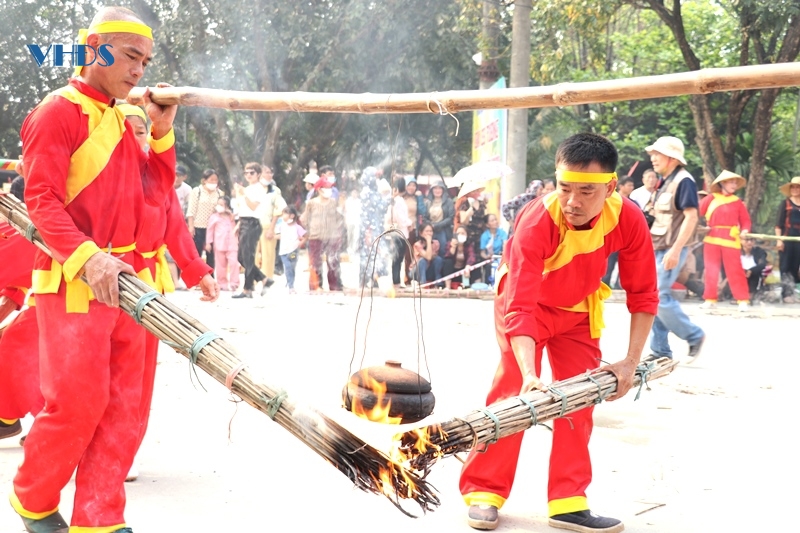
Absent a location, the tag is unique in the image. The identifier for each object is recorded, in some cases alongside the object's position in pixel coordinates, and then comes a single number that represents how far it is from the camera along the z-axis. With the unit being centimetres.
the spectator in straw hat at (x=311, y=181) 1417
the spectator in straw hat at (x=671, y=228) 764
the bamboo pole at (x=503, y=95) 365
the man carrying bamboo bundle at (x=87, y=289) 332
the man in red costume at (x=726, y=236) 1252
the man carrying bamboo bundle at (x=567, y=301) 384
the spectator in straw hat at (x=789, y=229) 1368
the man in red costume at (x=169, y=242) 429
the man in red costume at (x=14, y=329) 471
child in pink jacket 1326
